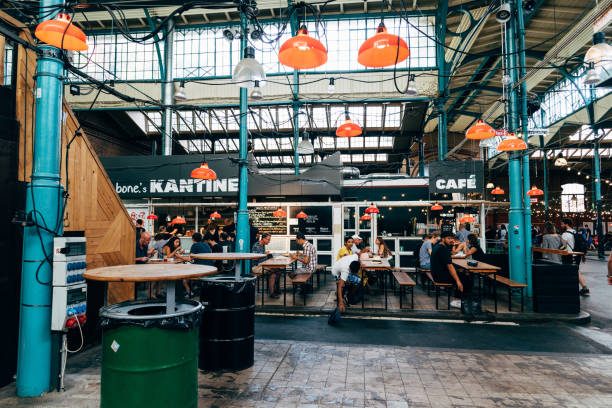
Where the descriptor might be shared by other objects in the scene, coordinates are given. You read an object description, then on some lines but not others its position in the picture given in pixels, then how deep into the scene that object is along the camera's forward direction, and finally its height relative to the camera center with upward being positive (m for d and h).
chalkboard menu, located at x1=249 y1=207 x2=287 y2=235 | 15.37 +0.14
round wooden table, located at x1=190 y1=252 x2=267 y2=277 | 4.71 -0.45
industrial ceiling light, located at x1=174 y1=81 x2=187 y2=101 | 11.66 +4.34
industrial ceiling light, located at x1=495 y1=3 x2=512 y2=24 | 8.49 +5.13
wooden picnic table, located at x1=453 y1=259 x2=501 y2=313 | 7.76 -1.00
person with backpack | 10.81 -0.55
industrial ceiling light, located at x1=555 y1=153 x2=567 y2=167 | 19.56 +3.43
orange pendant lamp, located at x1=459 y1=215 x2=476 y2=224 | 13.22 +0.17
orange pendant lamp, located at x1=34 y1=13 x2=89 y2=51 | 3.59 +2.00
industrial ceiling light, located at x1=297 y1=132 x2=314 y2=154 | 11.48 +2.57
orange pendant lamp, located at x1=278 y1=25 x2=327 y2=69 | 3.99 +1.99
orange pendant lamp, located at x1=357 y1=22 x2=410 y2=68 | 3.87 +1.95
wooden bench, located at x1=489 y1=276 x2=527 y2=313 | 7.55 -1.34
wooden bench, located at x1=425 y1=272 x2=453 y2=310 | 7.85 -1.37
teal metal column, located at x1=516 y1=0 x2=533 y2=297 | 8.96 +1.41
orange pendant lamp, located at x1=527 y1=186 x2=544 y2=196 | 15.49 +1.39
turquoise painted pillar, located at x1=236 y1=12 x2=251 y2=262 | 9.33 +0.94
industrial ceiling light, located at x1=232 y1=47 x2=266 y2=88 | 5.12 +2.25
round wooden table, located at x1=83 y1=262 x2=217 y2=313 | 3.00 -0.45
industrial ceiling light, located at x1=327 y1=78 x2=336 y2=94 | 12.82 +5.13
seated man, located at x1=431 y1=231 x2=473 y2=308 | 7.71 -1.03
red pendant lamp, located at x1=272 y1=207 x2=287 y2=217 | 13.56 +0.43
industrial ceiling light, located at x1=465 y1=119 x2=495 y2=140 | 7.54 +1.98
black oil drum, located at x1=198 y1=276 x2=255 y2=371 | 4.44 -1.27
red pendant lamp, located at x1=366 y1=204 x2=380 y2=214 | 12.93 +0.54
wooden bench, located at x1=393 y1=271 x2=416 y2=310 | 7.85 -1.33
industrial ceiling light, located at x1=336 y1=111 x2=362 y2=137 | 7.58 +2.06
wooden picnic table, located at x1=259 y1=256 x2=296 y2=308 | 8.72 -0.99
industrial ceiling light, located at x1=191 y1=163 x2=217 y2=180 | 8.62 +1.26
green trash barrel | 2.79 -1.10
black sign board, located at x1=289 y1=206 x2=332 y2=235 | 14.98 +0.05
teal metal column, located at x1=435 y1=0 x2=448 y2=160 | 14.90 +6.10
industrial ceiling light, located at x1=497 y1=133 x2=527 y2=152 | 7.32 +1.66
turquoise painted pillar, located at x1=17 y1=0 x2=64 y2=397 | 3.76 -0.09
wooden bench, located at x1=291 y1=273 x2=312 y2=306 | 8.13 -1.29
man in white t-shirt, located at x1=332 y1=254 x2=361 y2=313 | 7.67 -1.02
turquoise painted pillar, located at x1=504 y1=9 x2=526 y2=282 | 9.02 +0.32
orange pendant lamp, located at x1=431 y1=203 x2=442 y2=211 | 13.95 +0.66
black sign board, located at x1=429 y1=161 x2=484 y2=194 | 12.42 +1.61
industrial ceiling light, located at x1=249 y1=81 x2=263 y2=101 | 9.77 +3.59
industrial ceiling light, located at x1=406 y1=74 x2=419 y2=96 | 10.69 +4.19
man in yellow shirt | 8.48 -0.64
